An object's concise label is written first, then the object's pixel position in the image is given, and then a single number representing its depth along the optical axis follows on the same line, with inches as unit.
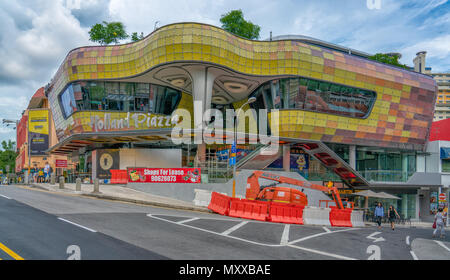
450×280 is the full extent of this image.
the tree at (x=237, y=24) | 2630.4
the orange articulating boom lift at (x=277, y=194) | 917.2
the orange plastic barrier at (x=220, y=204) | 838.3
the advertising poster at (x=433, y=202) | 1760.6
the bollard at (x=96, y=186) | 1047.6
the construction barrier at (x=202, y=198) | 1000.9
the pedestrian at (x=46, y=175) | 1881.2
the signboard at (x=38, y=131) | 2817.4
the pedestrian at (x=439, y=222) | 757.0
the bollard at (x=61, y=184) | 1234.9
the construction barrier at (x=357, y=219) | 909.2
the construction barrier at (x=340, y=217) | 855.7
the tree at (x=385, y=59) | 2541.8
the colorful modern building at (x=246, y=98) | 1473.9
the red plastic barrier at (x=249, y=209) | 796.0
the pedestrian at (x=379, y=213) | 954.7
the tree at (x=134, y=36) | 2802.9
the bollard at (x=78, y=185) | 1146.0
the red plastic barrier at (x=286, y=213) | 792.3
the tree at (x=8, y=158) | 4704.2
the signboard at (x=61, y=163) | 1721.2
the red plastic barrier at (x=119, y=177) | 1296.8
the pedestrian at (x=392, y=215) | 935.7
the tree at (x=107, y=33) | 2561.5
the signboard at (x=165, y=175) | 1149.1
